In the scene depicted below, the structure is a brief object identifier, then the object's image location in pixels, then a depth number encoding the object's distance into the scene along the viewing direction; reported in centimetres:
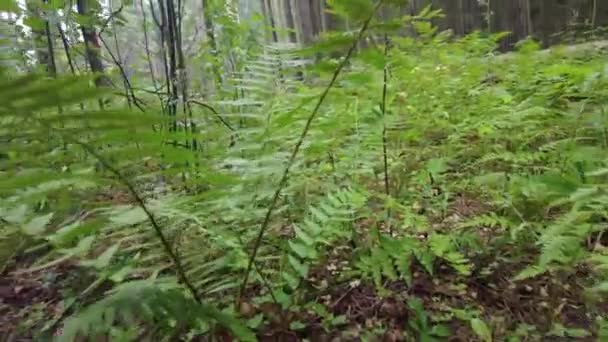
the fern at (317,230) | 136
